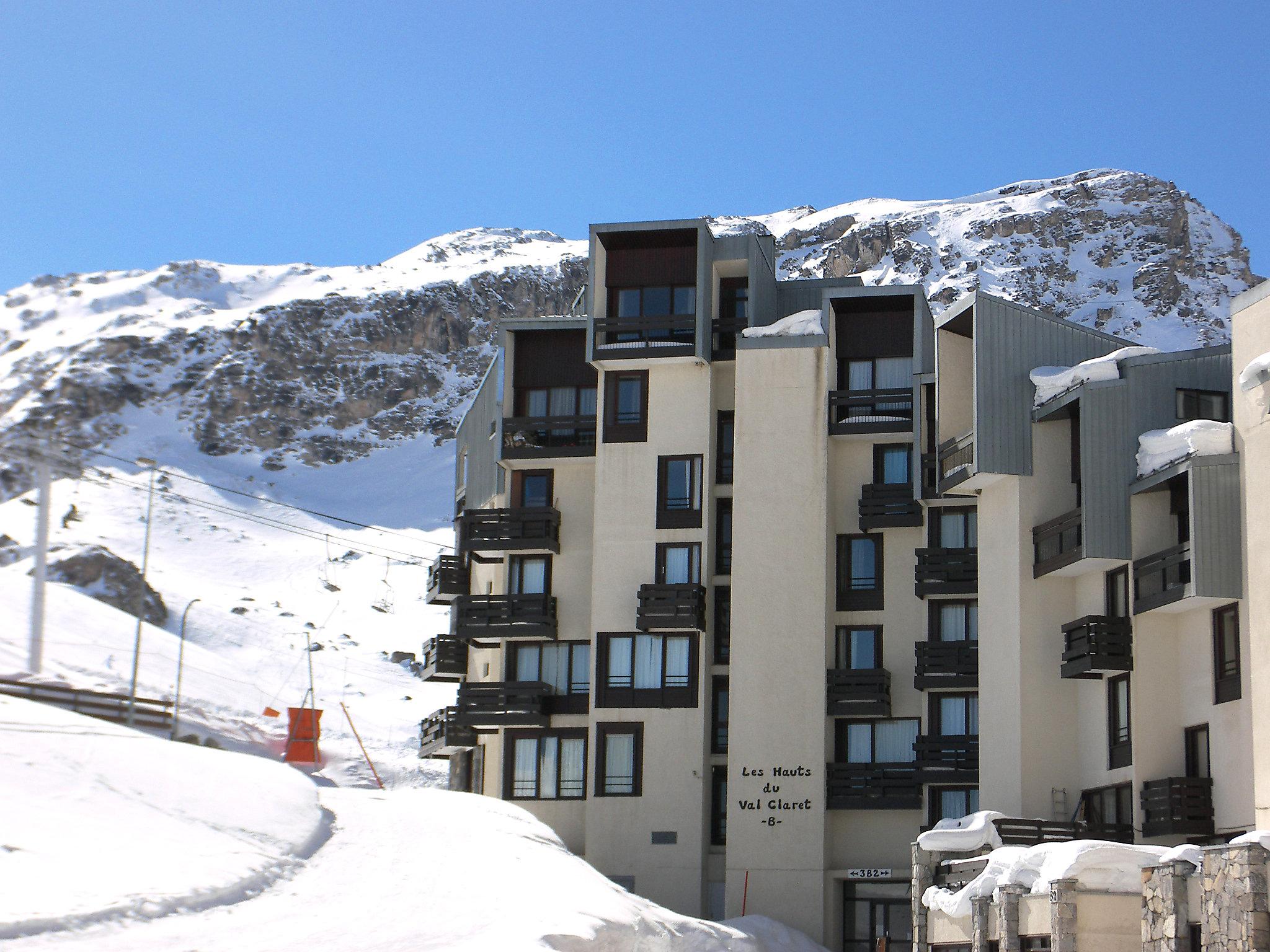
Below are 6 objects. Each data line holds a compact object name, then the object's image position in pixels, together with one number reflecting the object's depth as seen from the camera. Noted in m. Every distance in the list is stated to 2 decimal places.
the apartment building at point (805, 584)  44.38
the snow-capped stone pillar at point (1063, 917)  33.09
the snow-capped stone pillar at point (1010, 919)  36.00
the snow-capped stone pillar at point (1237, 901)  27.92
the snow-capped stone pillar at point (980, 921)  37.78
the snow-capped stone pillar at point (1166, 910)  31.00
